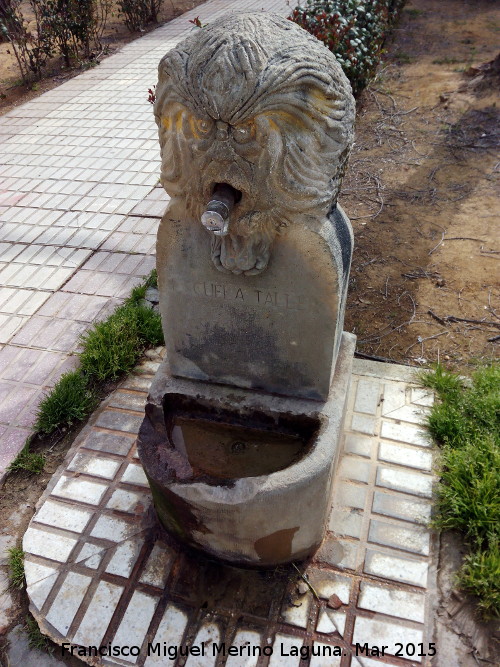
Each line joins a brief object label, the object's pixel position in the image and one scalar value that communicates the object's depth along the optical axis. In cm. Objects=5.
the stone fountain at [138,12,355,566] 166
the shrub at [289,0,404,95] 562
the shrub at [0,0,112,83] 799
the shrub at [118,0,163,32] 993
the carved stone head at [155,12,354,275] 161
